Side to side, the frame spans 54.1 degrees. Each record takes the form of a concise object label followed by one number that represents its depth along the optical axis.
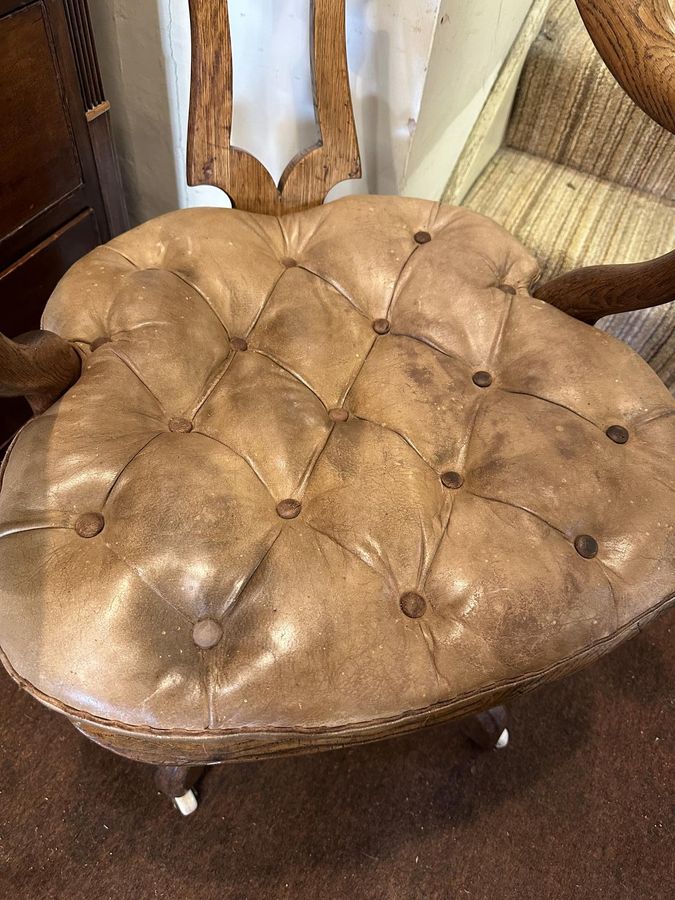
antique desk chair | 0.51
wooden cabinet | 0.71
